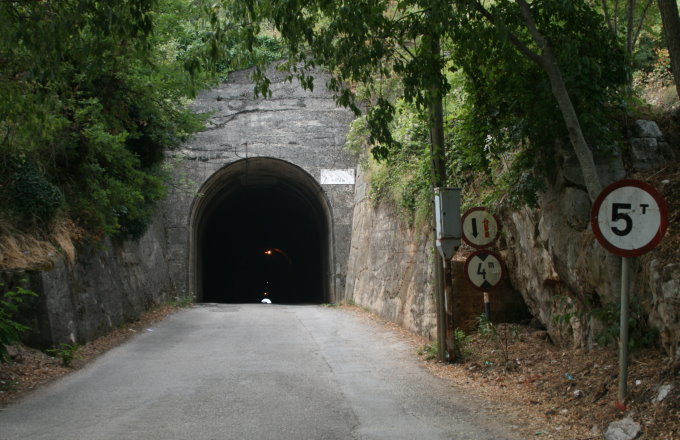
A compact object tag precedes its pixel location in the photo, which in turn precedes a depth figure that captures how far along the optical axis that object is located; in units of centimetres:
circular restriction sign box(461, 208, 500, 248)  953
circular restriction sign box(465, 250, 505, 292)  920
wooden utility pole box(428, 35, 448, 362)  972
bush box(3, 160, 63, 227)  1087
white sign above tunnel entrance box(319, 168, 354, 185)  2377
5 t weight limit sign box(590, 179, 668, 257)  559
